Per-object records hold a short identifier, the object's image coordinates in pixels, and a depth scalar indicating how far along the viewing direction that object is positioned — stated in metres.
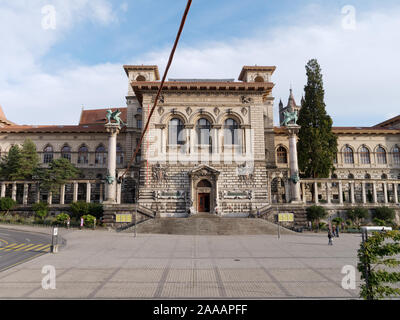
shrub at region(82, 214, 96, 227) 34.41
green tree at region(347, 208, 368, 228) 37.62
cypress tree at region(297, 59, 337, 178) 41.84
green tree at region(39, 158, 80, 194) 41.53
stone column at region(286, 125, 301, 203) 37.94
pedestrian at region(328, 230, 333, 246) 23.17
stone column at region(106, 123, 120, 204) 37.59
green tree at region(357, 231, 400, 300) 7.32
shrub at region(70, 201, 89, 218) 37.03
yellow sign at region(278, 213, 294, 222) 35.35
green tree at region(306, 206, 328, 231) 36.25
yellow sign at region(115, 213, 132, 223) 35.31
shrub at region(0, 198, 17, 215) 38.84
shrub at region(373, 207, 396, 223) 37.66
